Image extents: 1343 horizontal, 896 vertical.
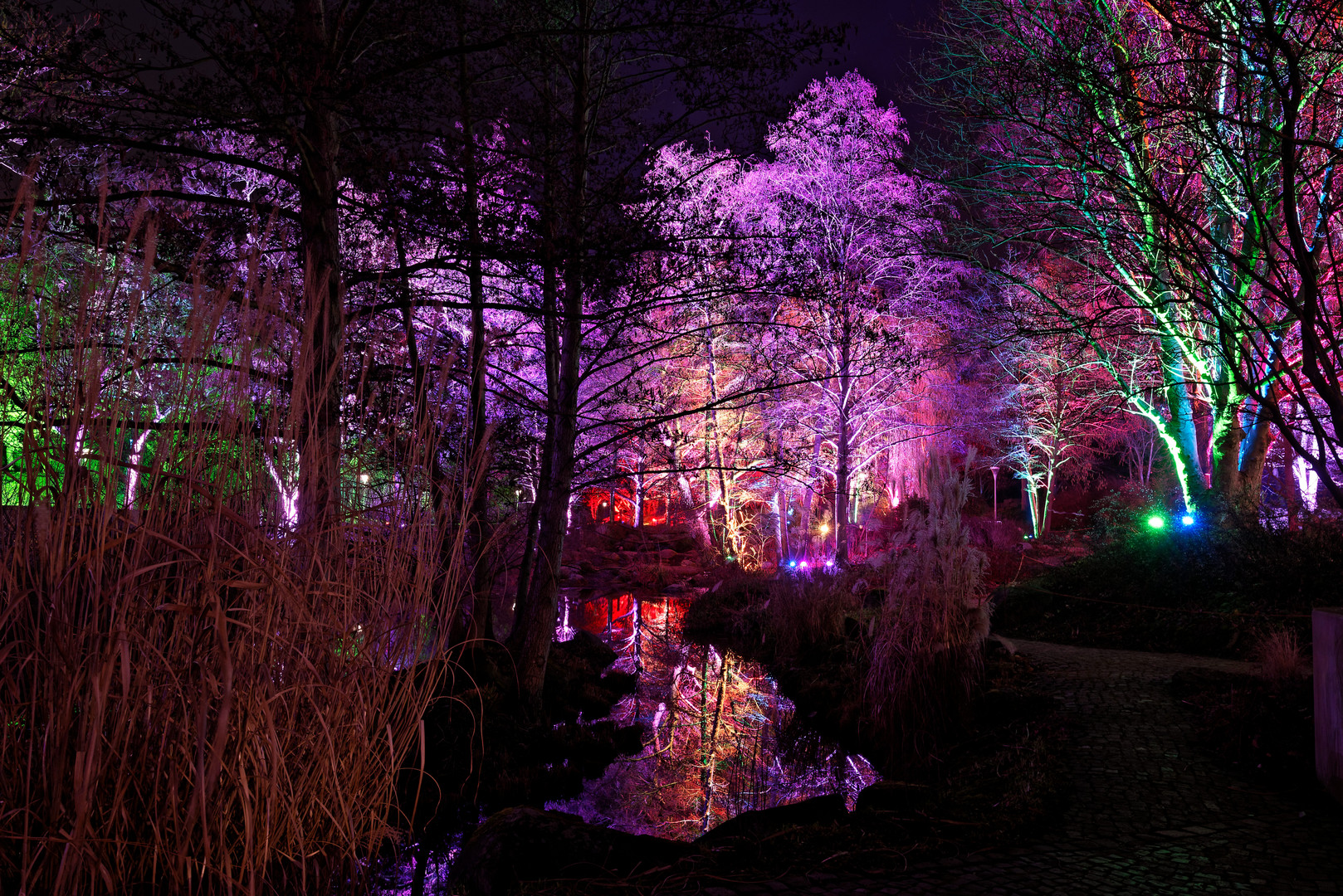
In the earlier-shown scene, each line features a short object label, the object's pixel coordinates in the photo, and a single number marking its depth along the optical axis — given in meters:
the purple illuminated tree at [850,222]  14.48
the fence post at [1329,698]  3.21
